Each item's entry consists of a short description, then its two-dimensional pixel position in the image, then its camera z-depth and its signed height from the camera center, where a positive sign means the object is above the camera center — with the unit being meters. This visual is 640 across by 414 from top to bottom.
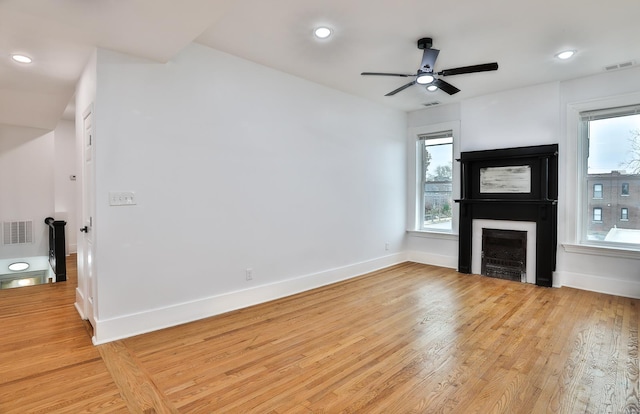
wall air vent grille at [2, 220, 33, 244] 5.68 -0.56
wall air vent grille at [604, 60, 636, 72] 3.87 +1.60
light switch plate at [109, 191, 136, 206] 2.86 +0.02
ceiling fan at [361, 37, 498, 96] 3.07 +1.24
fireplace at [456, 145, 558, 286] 4.54 -0.05
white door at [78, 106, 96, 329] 2.87 -0.15
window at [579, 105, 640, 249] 4.12 +0.35
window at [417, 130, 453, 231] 5.73 +0.33
